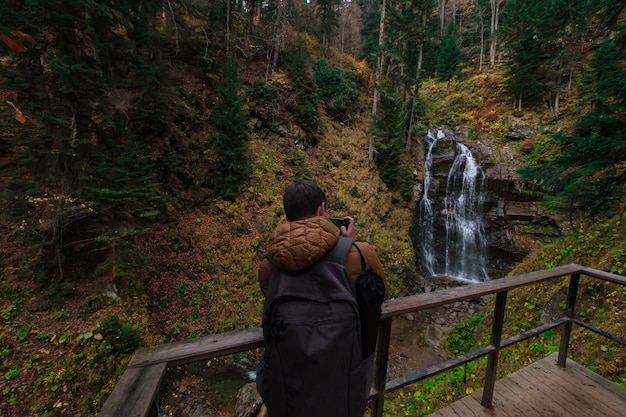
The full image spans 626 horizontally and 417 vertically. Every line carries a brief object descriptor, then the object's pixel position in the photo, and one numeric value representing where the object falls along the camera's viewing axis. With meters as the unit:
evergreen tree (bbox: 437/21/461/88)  23.31
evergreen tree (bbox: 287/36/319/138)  14.41
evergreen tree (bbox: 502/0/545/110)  16.25
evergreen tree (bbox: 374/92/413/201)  15.35
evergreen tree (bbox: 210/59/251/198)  10.76
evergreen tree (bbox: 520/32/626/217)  4.24
